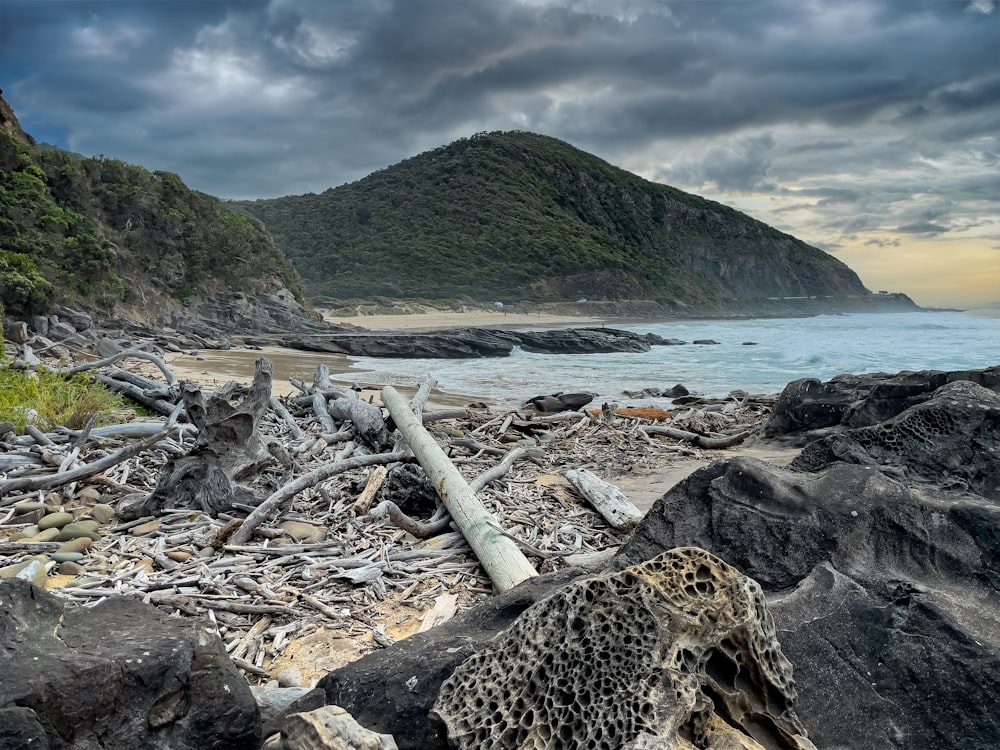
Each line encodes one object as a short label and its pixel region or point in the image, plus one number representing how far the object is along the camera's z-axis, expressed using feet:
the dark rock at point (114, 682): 5.80
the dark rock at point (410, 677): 6.68
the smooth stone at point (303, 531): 14.67
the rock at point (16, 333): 45.27
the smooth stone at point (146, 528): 14.29
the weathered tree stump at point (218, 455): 15.35
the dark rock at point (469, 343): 85.05
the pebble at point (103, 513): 14.92
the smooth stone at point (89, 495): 16.06
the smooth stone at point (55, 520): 14.08
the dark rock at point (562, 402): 36.94
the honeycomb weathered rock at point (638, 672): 5.34
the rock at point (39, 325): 55.83
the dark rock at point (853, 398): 24.62
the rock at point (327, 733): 5.29
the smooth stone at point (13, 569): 11.84
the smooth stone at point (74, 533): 13.64
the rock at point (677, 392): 47.45
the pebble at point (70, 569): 12.39
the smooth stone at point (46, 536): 13.55
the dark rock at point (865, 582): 6.75
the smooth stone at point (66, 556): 12.67
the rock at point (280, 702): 7.06
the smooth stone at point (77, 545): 13.12
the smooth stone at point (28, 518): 14.30
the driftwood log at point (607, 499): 16.60
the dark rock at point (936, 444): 13.37
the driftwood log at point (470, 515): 13.26
